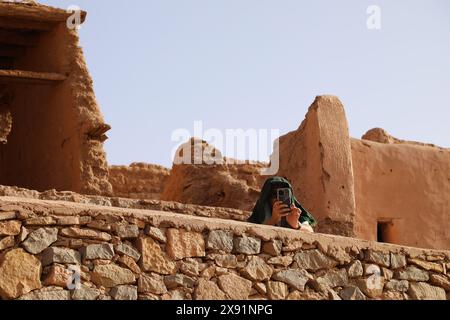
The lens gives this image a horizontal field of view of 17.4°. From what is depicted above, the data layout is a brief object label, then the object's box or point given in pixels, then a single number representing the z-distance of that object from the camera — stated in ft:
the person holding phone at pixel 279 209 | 39.91
